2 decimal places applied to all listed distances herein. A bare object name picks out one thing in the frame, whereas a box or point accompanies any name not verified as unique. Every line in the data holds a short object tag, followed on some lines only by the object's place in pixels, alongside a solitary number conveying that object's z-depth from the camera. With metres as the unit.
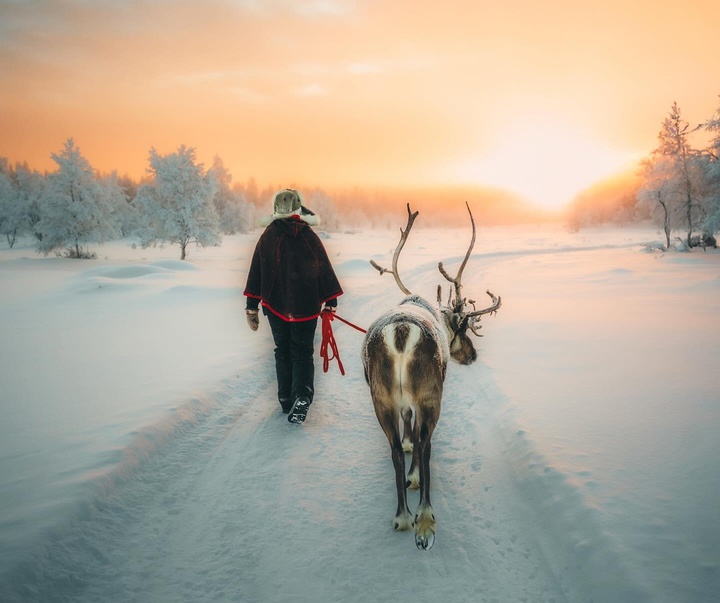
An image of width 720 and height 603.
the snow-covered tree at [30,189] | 46.62
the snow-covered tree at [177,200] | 28.19
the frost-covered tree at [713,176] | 24.91
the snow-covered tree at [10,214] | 44.72
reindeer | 2.87
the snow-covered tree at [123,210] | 59.03
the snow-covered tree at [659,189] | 28.33
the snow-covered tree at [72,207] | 26.52
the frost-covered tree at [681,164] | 27.22
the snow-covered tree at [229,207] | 60.88
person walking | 4.51
